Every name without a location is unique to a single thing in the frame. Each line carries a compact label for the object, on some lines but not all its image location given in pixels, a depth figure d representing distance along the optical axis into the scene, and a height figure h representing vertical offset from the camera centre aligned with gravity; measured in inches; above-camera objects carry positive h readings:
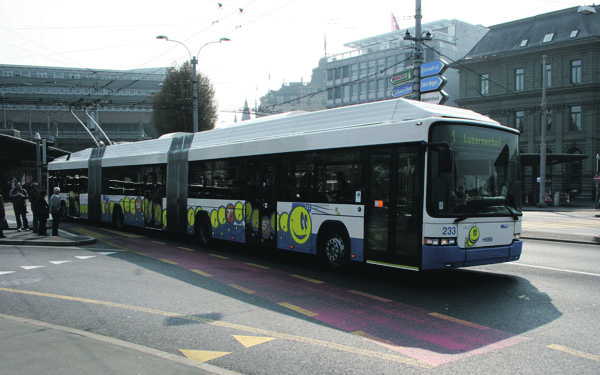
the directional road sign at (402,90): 690.8 +124.3
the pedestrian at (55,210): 627.5 -35.5
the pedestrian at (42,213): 621.1 -38.0
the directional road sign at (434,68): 643.5 +143.3
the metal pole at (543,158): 1469.7 +70.1
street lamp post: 1056.8 +232.8
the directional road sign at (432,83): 645.9 +124.5
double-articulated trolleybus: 317.1 -2.5
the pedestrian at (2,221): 607.8 -48.4
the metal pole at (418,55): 670.5 +168.0
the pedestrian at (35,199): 645.2 -23.1
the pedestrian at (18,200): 677.9 -24.8
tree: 1882.4 +286.9
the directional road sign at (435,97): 644.7 +107.8
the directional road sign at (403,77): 690.0 +141.8
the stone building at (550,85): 1966.0 +394.7
